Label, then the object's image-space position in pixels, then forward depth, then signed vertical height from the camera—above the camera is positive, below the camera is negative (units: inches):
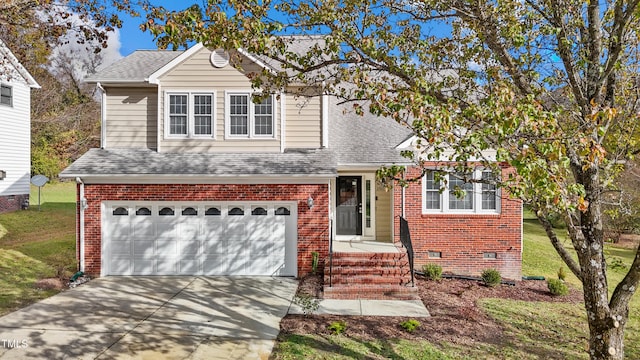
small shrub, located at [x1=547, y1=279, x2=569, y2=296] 410.9 -118.0
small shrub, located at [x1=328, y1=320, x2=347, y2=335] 290.7 -114.2
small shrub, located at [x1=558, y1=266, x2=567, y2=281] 446.0 -112.7
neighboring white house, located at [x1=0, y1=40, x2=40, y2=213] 781.9 +79.9
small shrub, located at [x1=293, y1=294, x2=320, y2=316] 340.2 -116.9
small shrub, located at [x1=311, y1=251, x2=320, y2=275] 438.6 -94.6
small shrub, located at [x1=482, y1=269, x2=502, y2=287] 434.3 -113.0
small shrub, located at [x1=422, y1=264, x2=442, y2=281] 444.1 -108.7
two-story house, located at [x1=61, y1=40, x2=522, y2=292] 446.6 -14.7
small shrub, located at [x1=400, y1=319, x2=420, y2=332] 298.4 -115.2
